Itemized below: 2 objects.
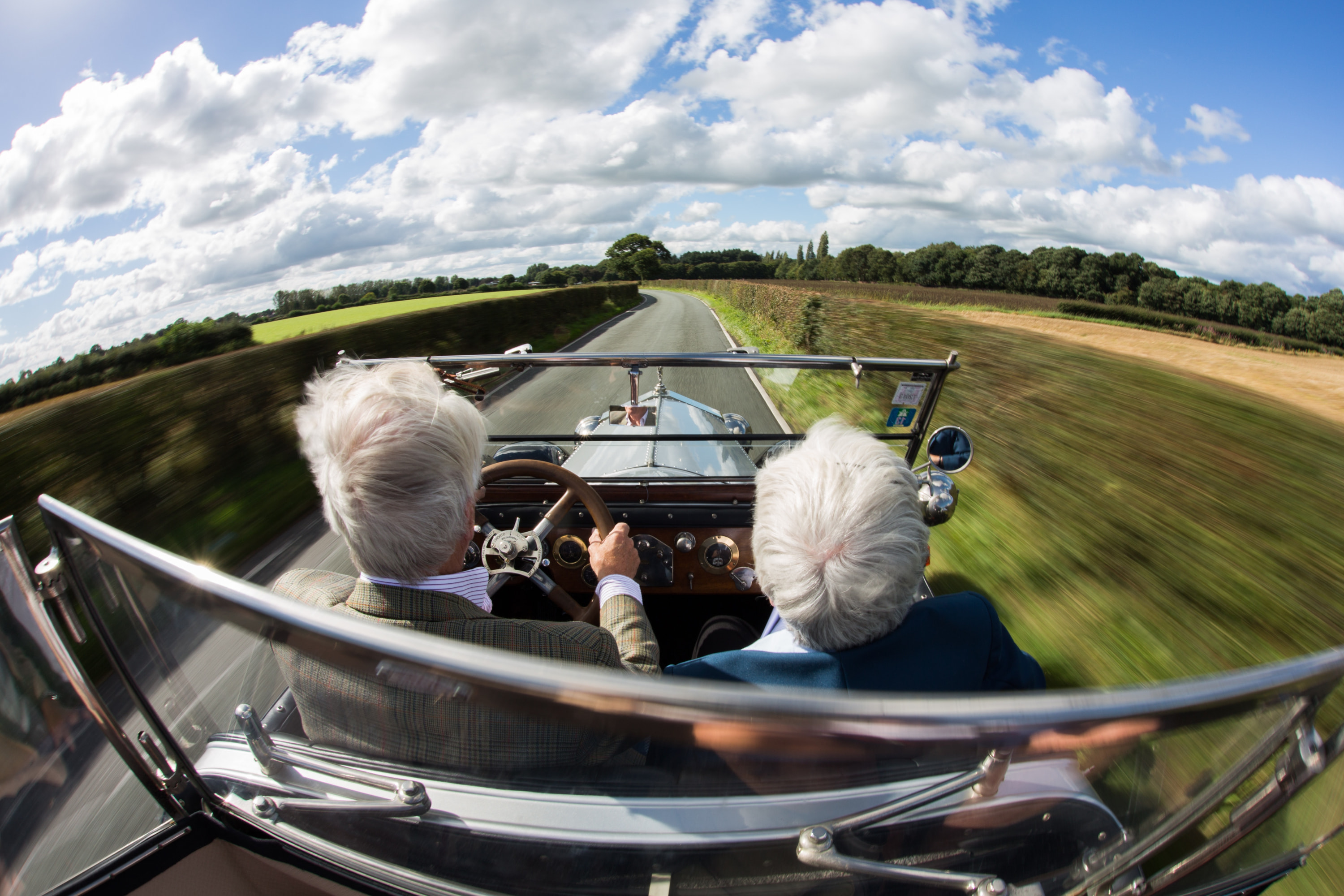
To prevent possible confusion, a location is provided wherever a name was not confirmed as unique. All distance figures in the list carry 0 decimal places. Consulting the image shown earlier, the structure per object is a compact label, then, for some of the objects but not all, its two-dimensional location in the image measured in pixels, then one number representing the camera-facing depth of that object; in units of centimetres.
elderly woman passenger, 125
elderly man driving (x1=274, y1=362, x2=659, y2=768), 118
